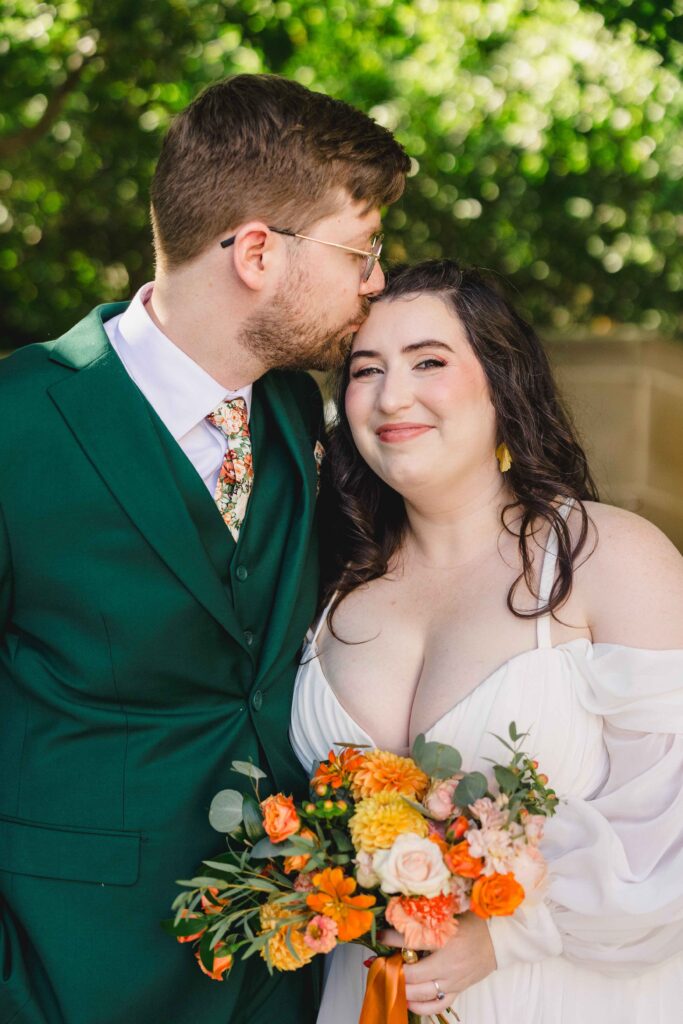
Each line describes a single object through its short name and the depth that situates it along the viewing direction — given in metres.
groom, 2.54
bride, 2.55
